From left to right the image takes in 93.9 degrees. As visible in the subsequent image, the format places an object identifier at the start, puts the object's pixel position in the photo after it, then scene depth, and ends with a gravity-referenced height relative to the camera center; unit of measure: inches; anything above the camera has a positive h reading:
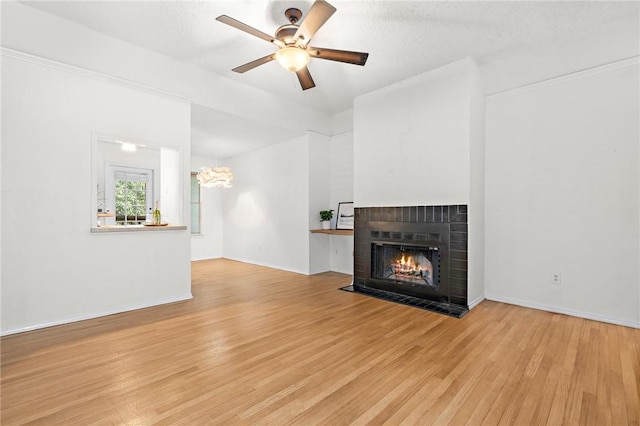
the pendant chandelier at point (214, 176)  205.0 +25.1
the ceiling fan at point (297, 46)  91.8 +56.8
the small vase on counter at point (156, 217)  150.2 -2.3
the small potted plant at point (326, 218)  213.0 -3.4
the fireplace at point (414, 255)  137.7 -21.7
